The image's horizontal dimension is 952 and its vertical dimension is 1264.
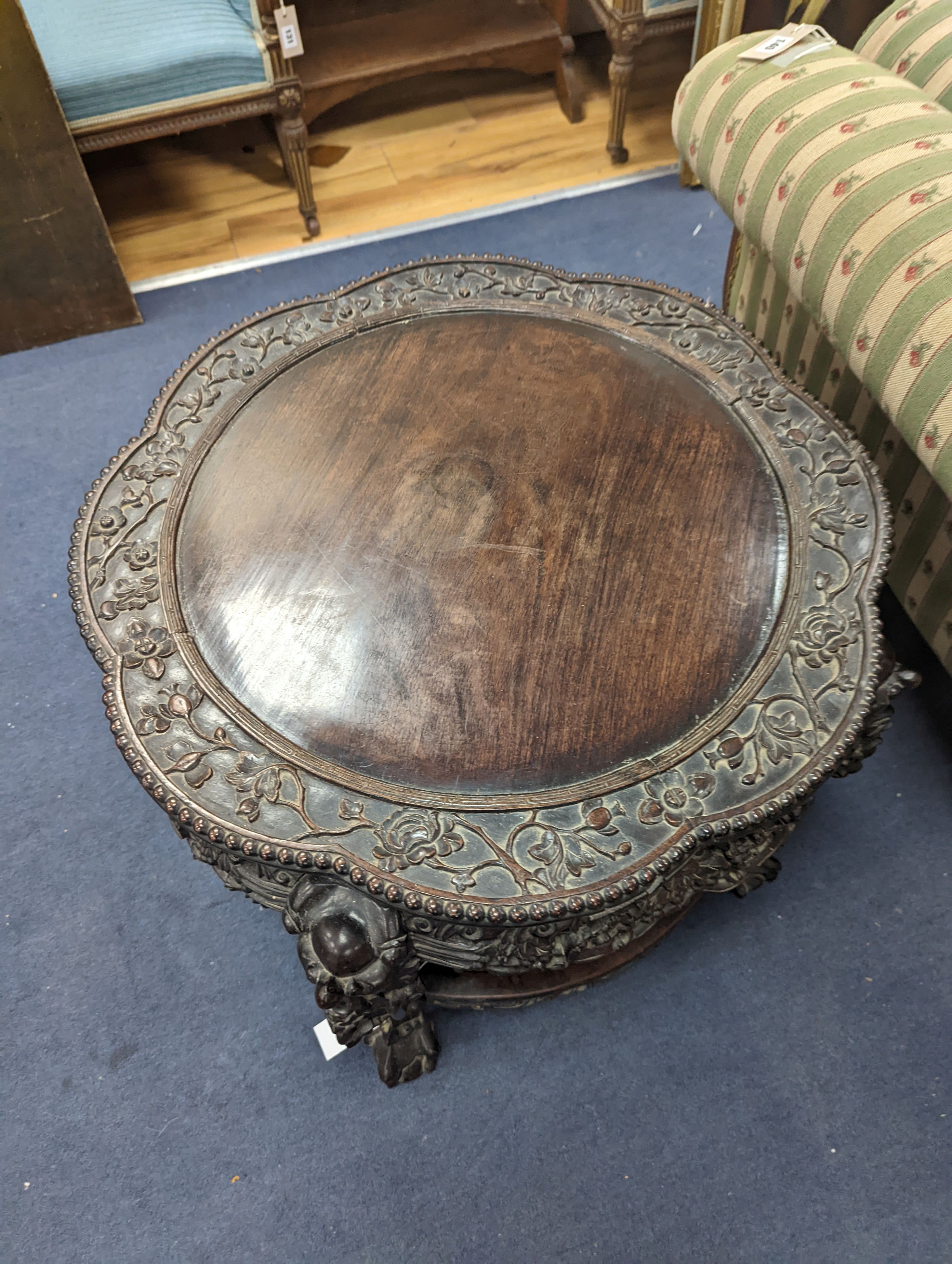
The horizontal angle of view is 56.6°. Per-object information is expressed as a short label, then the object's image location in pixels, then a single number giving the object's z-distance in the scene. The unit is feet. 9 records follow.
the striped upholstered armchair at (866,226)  3.56
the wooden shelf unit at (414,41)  7.47
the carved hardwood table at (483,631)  2.79
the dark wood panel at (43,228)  5.58
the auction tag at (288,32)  6.20
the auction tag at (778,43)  4.73
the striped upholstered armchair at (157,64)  6.13
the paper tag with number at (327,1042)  3.77
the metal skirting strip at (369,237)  7.23
